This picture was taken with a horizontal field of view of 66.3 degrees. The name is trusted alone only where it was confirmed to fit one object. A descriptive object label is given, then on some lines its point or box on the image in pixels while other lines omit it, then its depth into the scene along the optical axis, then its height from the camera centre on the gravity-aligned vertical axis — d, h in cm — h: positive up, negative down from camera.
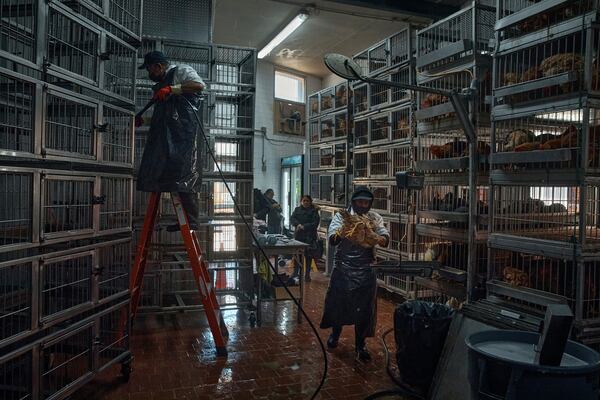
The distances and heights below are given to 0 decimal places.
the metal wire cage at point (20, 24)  251 +97
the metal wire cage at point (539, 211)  325 -10
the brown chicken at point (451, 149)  448 +47
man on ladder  392 +32
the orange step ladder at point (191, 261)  413 -66
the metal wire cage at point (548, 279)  303 -60
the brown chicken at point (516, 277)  355 -61
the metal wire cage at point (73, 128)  295 +41
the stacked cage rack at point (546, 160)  297 +27
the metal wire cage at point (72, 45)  278 +98
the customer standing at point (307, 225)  793 -53
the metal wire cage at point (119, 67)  352 +111
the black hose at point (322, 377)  353 -142
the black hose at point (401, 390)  344 -148
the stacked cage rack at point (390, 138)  598 +83
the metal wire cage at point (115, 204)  337 -10
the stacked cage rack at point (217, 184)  545 +11
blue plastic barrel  212 -85
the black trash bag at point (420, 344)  347 -113
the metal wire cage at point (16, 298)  252 -62
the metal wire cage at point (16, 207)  251 -10
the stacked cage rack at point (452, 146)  427 +51
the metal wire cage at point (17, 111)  249 +46
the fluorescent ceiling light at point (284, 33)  866 +336
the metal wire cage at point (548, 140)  297 +42
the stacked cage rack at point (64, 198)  252 -6
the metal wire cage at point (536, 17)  310 +131
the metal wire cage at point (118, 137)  349 +42
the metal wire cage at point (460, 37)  428 +168
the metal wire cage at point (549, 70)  294 +92
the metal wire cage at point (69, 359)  293 -114
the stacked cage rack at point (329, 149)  807 +87
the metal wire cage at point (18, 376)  255 -109
